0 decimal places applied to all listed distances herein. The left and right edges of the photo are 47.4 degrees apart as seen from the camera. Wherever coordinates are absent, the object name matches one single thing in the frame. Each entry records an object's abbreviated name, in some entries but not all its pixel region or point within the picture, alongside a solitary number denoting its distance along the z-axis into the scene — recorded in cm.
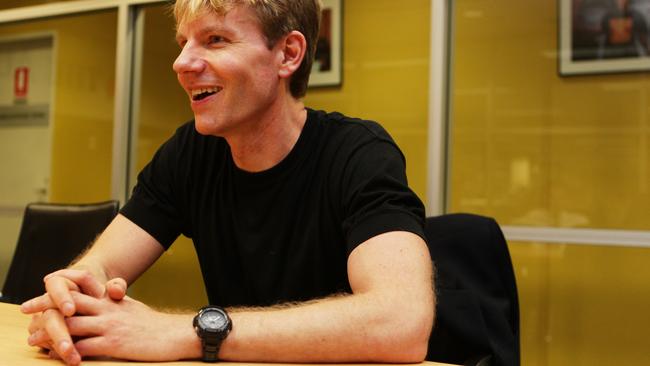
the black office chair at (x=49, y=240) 257
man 118
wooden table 114
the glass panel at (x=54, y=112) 439
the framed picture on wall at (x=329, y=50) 367
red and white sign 477
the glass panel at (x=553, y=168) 306
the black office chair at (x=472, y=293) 152
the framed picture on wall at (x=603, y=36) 306
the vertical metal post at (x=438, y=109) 331
